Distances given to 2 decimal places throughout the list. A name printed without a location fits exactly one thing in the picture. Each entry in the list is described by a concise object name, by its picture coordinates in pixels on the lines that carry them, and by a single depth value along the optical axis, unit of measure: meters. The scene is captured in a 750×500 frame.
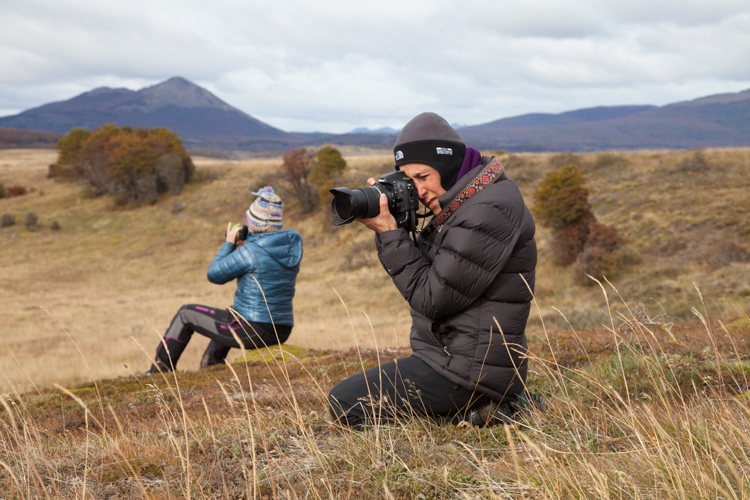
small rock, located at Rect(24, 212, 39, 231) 36.72
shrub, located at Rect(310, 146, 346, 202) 33.62
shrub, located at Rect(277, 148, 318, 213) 34.44
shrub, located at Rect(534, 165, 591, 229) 18.12
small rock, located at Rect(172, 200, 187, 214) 40.59
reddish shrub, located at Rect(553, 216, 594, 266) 17.69
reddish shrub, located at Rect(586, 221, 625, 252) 16.59
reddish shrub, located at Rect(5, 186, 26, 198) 47.41
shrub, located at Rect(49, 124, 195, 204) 43.44
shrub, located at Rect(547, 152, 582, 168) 34.47
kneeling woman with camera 2.52
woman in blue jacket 5.44
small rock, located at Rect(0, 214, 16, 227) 37.34
